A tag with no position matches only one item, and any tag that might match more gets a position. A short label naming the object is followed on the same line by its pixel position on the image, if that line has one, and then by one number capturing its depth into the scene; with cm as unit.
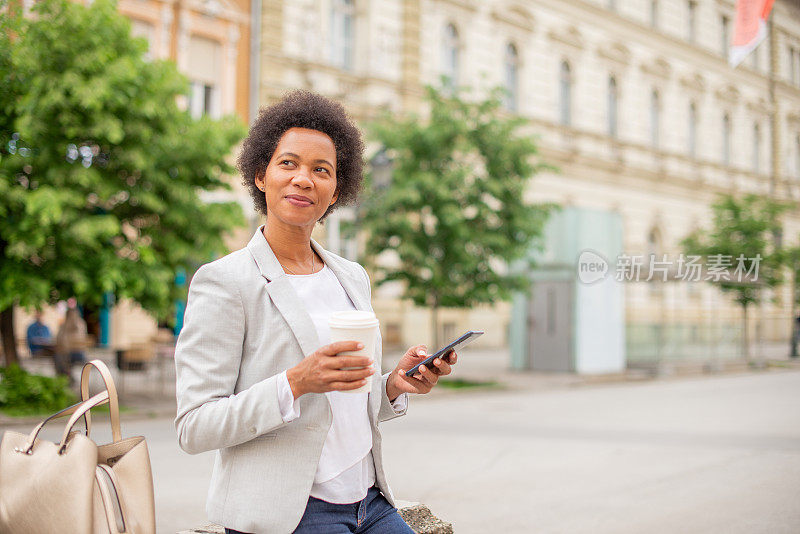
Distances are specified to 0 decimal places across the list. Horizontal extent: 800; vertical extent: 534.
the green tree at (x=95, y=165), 1112
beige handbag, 197
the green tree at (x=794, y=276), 2041
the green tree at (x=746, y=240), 2150
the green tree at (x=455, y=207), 1719
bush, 1180
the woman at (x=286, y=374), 211
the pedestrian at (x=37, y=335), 1700
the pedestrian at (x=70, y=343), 1470
